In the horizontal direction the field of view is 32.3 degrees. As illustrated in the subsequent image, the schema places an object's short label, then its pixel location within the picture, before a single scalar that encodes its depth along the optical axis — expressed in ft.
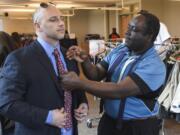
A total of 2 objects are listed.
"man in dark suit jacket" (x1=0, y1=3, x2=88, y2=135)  4.89
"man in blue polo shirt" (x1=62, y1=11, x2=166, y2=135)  5.47
